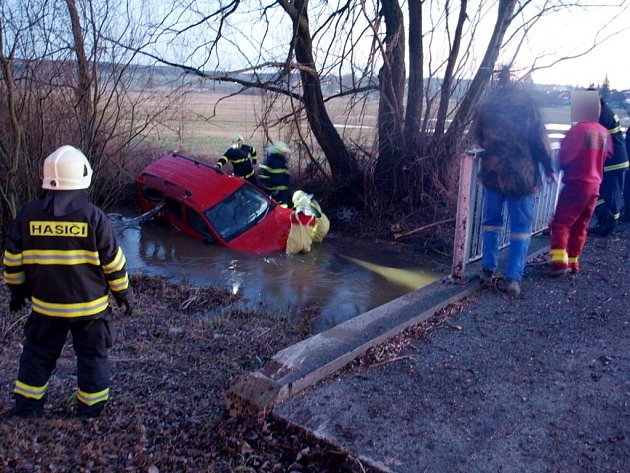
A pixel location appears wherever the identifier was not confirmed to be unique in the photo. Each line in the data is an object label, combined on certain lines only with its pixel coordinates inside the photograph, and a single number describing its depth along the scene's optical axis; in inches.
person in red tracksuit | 225.5
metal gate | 220.8
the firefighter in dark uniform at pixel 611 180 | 294.2
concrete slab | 140.1
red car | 423.2
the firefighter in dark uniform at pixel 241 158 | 513.3
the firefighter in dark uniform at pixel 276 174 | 482.3
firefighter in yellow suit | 422.6
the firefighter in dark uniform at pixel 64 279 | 133.8
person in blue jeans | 211.9
